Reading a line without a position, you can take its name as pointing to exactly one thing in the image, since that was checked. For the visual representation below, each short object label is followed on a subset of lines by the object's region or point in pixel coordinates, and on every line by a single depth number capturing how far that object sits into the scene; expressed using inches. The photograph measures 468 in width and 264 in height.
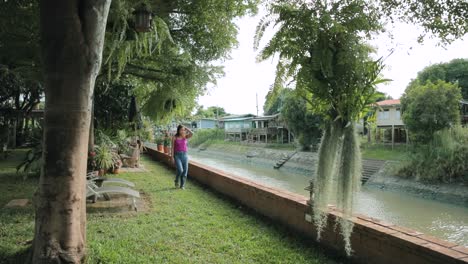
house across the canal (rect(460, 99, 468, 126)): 901.5
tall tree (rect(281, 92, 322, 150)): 1013.8
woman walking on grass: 291.7
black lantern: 145.7
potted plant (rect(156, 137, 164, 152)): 619.1
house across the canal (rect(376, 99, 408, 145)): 1018.1
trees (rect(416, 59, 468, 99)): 1139.9
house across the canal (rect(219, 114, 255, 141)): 1715.3
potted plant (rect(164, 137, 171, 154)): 557.2
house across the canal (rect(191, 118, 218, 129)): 2305.4
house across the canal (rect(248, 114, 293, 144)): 1428.4
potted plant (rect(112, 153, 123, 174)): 366.7
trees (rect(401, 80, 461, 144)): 668.7
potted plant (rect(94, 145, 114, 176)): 341.4
